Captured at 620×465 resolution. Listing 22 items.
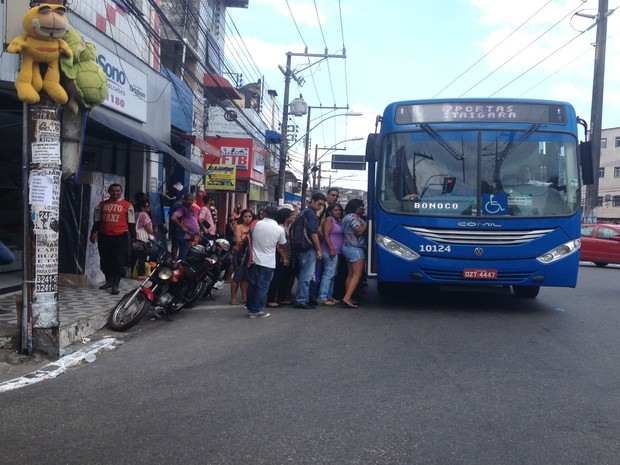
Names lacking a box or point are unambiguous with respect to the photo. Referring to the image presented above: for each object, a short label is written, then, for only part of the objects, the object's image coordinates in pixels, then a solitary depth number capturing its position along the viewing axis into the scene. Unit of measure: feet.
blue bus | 28.25
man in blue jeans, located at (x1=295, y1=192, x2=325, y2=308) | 30.53
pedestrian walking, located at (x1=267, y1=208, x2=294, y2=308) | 31.22
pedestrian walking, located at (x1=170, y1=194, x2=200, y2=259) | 39.55
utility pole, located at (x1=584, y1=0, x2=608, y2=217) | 74.33
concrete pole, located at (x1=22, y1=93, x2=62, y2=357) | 19.42
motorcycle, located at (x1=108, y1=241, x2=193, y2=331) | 25.14
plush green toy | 19.99
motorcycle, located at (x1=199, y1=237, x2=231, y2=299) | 29.81
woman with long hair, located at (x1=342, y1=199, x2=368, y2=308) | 31.17
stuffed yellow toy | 18.78
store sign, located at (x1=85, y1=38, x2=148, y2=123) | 36.37
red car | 63.31
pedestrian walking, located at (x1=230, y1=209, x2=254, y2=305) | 29.12
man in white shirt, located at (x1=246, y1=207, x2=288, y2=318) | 27.78
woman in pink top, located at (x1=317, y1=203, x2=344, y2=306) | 31.45
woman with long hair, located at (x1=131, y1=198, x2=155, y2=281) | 35.27
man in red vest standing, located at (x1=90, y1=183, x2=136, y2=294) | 30.53
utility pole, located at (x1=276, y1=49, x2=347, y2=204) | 89.11
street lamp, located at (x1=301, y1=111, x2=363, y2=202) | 123.23
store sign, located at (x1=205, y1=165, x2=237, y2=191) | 70.03
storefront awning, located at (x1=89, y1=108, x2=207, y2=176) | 28.21
